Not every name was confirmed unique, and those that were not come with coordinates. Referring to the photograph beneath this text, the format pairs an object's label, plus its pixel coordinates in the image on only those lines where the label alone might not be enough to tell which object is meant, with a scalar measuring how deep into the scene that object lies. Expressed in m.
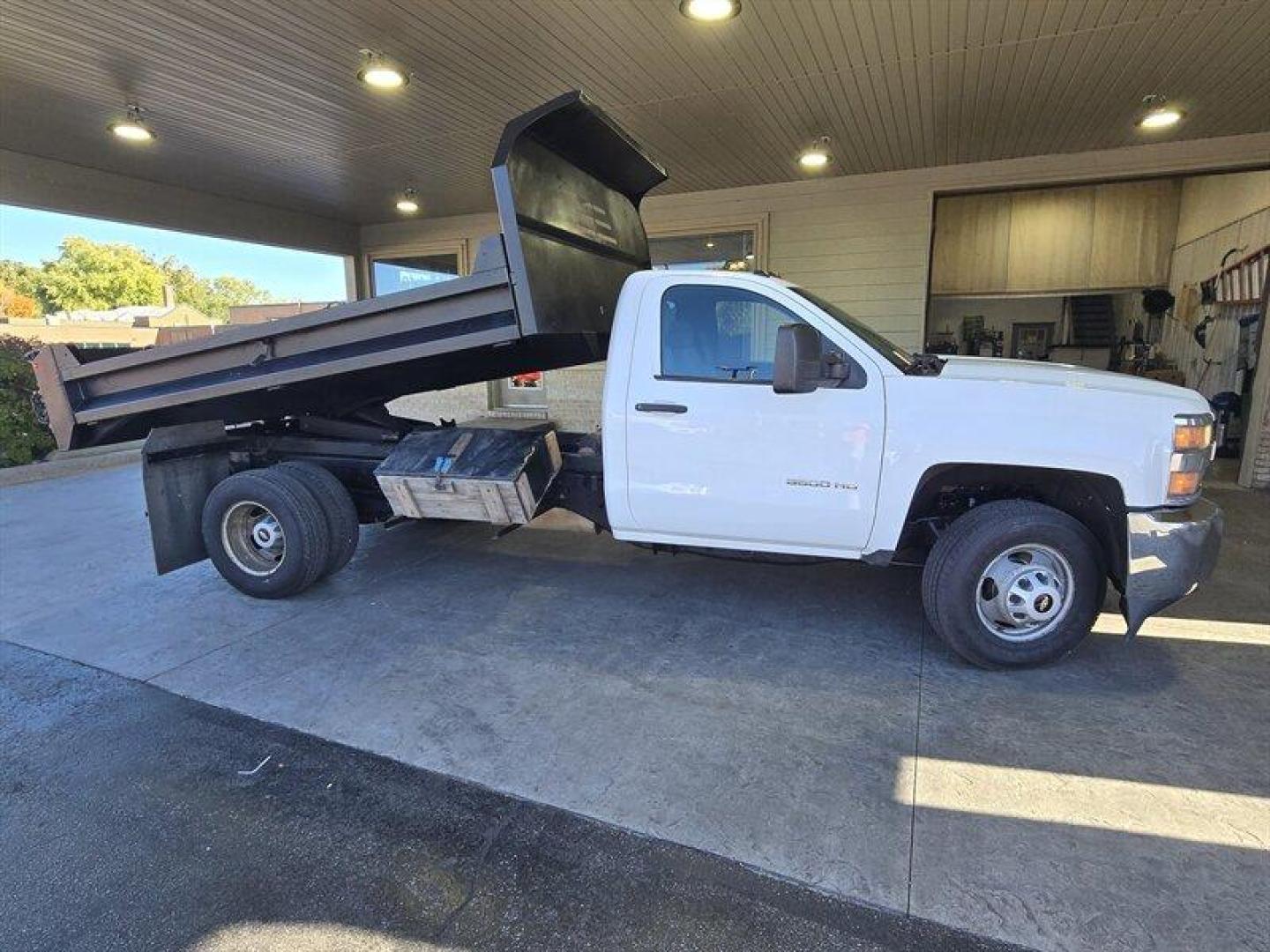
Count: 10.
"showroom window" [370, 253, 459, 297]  11.73
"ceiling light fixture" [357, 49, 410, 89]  5.29
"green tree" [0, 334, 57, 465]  9.21
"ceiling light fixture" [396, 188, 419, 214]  9.79
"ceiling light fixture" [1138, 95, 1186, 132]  6.04
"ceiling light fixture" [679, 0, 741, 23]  4.38
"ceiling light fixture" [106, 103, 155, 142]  6.59
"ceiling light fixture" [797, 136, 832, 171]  7.30
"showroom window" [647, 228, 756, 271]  9.55
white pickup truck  3.31
